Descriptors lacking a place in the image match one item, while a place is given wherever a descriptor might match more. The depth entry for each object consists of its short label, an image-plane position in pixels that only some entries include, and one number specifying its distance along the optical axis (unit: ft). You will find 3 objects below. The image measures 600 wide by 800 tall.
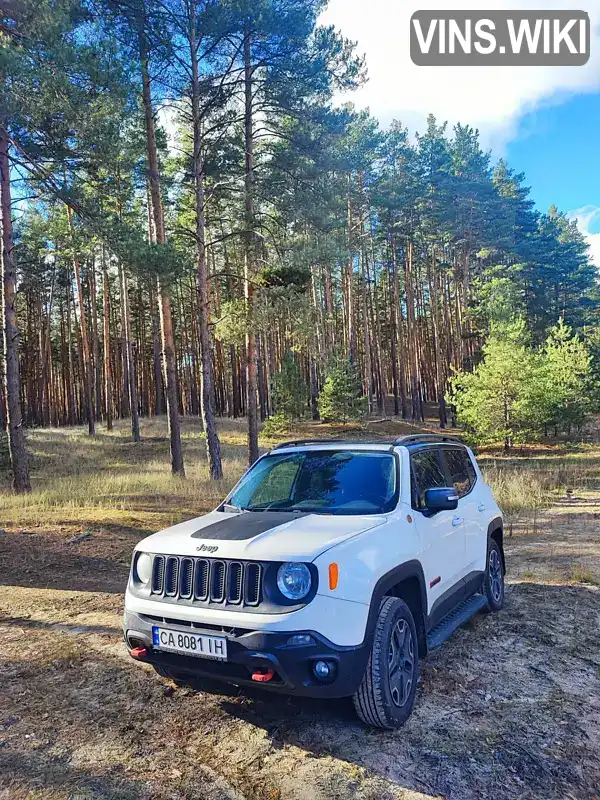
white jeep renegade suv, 10.12
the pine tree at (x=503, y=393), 76.38
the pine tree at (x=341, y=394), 91.61
